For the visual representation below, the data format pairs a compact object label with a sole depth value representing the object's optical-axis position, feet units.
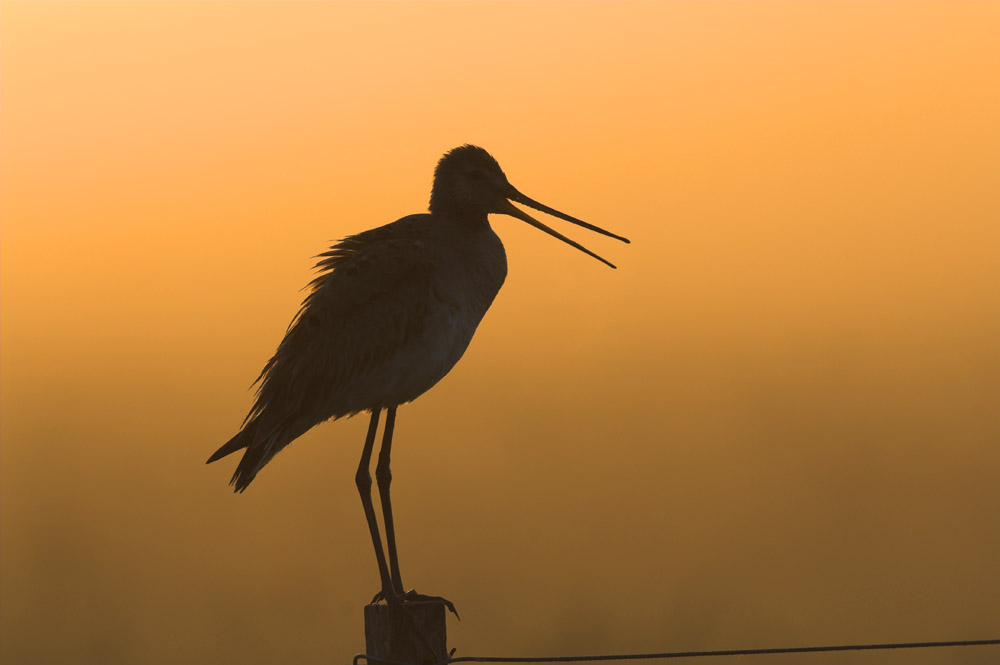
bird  55.93
